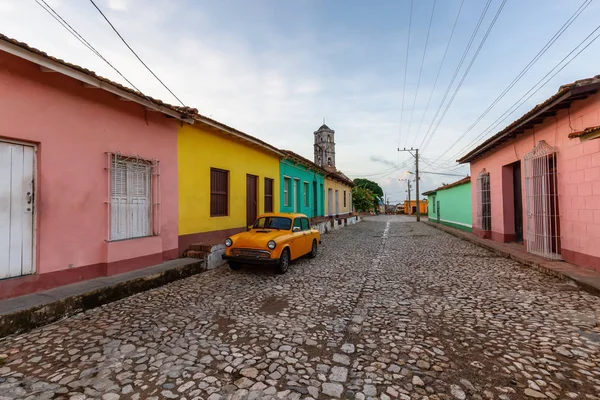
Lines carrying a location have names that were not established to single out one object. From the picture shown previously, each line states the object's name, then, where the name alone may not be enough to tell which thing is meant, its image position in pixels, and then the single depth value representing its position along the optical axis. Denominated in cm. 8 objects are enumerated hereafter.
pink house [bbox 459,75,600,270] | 594
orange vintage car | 654
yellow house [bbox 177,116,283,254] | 762
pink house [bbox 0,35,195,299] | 427
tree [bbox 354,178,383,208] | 6951
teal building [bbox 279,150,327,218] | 1372
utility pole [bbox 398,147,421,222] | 3134
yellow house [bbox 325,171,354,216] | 2088
